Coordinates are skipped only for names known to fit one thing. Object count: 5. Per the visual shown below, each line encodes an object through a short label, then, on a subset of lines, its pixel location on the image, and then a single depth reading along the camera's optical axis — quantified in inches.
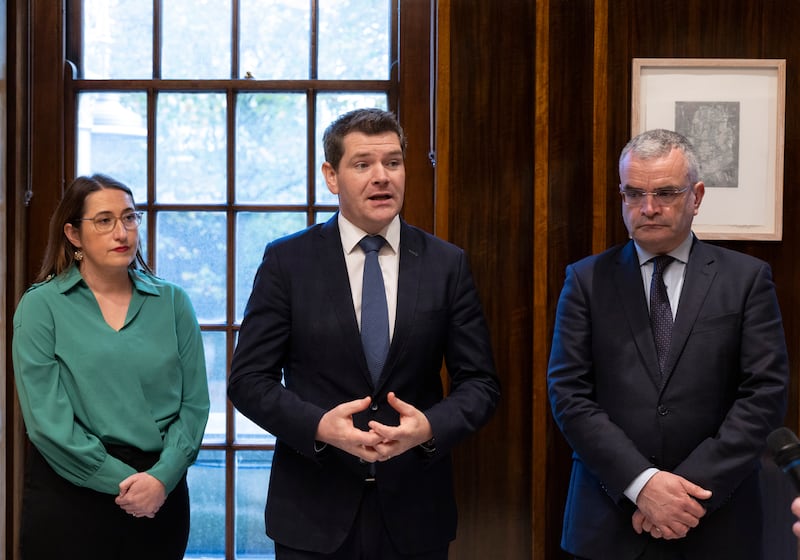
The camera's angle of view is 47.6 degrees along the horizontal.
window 127.0
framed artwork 115.0
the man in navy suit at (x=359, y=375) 85.4
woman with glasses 93.0
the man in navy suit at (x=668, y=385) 84.0
